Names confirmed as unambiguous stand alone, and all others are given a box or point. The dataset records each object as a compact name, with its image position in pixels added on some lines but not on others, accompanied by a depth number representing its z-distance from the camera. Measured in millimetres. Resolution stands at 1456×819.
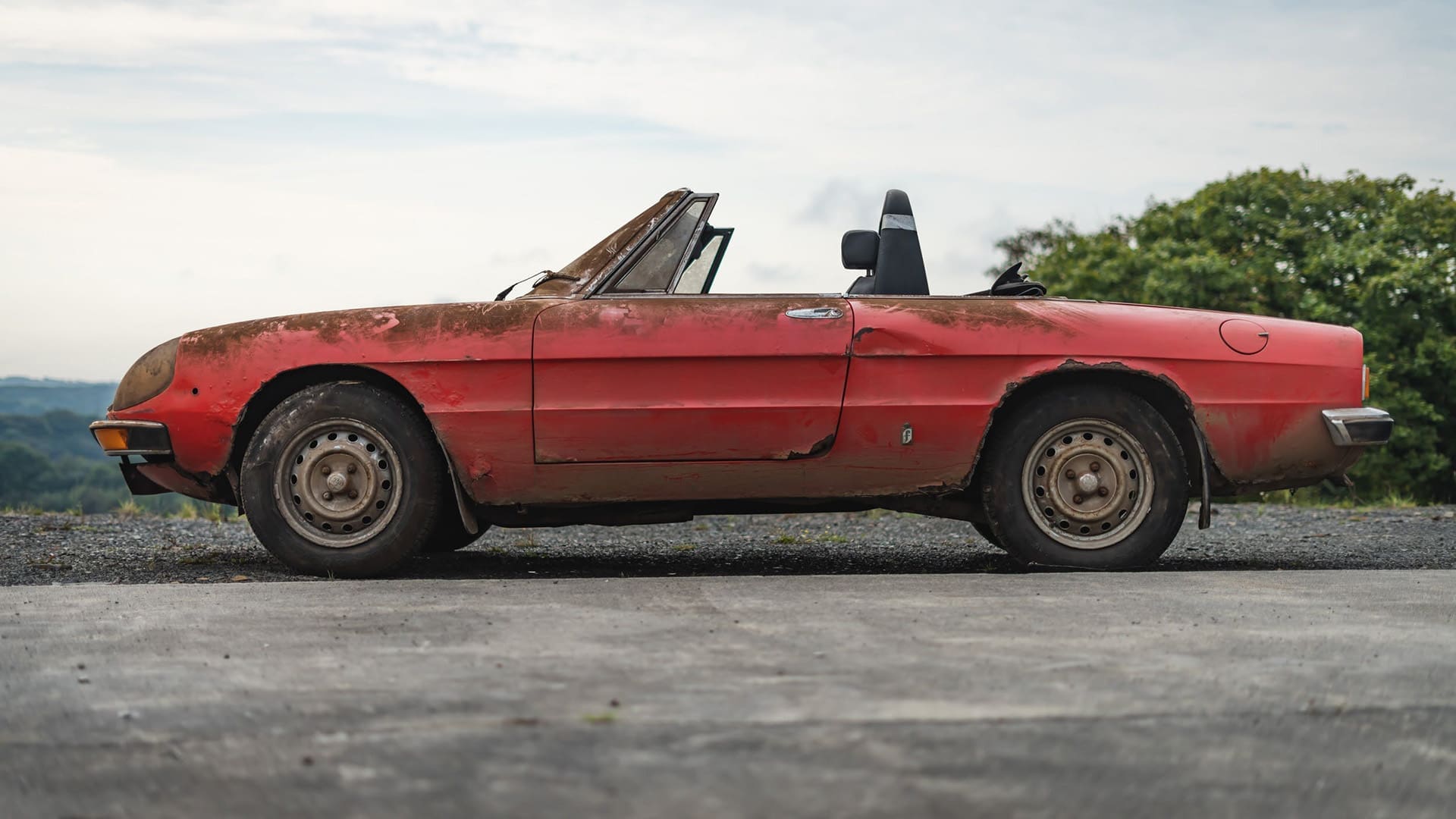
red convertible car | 5555
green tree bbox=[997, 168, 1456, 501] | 28094
